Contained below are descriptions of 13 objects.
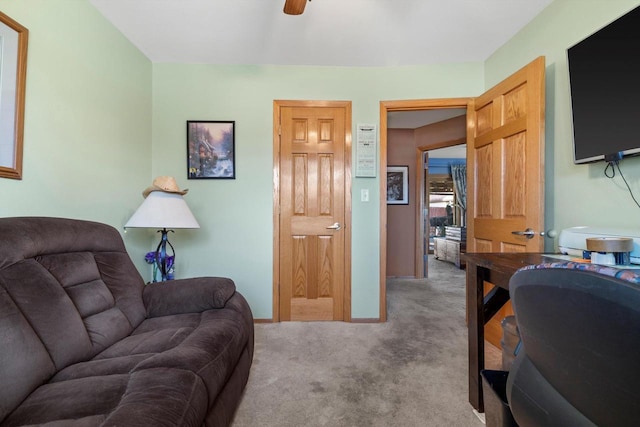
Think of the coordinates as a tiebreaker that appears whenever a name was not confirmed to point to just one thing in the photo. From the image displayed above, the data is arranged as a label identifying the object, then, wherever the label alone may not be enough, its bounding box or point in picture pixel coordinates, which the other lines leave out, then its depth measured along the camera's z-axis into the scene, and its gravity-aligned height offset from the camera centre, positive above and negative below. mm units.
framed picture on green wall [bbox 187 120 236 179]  2680 +623
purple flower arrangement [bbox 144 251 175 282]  2186 -339
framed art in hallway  4738 +540
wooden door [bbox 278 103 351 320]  2738 +47
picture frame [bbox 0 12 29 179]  1356 +602
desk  1452 -467
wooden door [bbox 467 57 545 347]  1807 +361
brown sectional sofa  870 -532
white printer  1139 -94
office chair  430 -221
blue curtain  7227 +833
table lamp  1916 +34
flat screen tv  1259 +599
